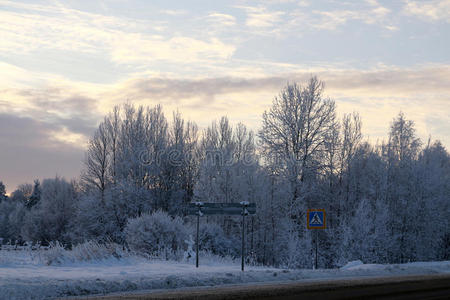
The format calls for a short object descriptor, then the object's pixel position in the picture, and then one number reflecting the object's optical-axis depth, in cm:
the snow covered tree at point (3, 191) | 12186
